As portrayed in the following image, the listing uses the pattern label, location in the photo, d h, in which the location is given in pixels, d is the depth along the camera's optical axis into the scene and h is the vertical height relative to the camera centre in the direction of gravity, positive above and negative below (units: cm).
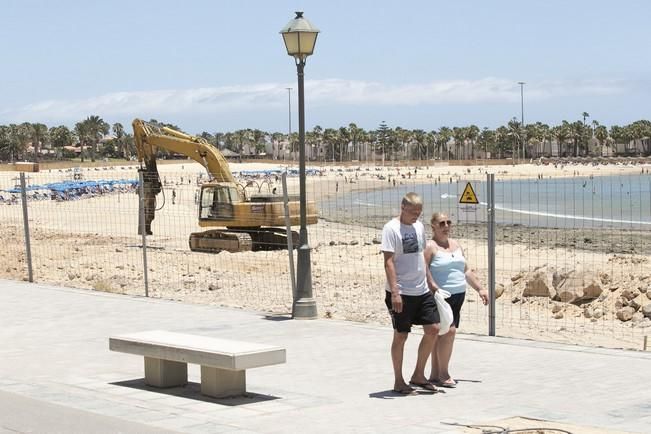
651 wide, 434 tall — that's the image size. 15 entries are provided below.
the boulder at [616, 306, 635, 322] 1592 -242
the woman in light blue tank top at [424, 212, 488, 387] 975 -117
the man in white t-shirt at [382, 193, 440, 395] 933 -116
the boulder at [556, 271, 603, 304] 1764 -228
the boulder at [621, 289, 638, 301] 1703 -229
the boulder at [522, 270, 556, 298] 1834 -232
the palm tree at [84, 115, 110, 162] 16812 +345
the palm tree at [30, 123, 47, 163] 17022 +289
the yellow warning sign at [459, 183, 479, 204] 1252 -56
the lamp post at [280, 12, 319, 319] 1434 -44
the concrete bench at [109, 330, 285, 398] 912 -170
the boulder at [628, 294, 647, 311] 1653 -235
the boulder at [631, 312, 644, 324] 1573 -245
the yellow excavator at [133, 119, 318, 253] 3056 -169
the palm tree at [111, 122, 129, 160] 18638 +236
